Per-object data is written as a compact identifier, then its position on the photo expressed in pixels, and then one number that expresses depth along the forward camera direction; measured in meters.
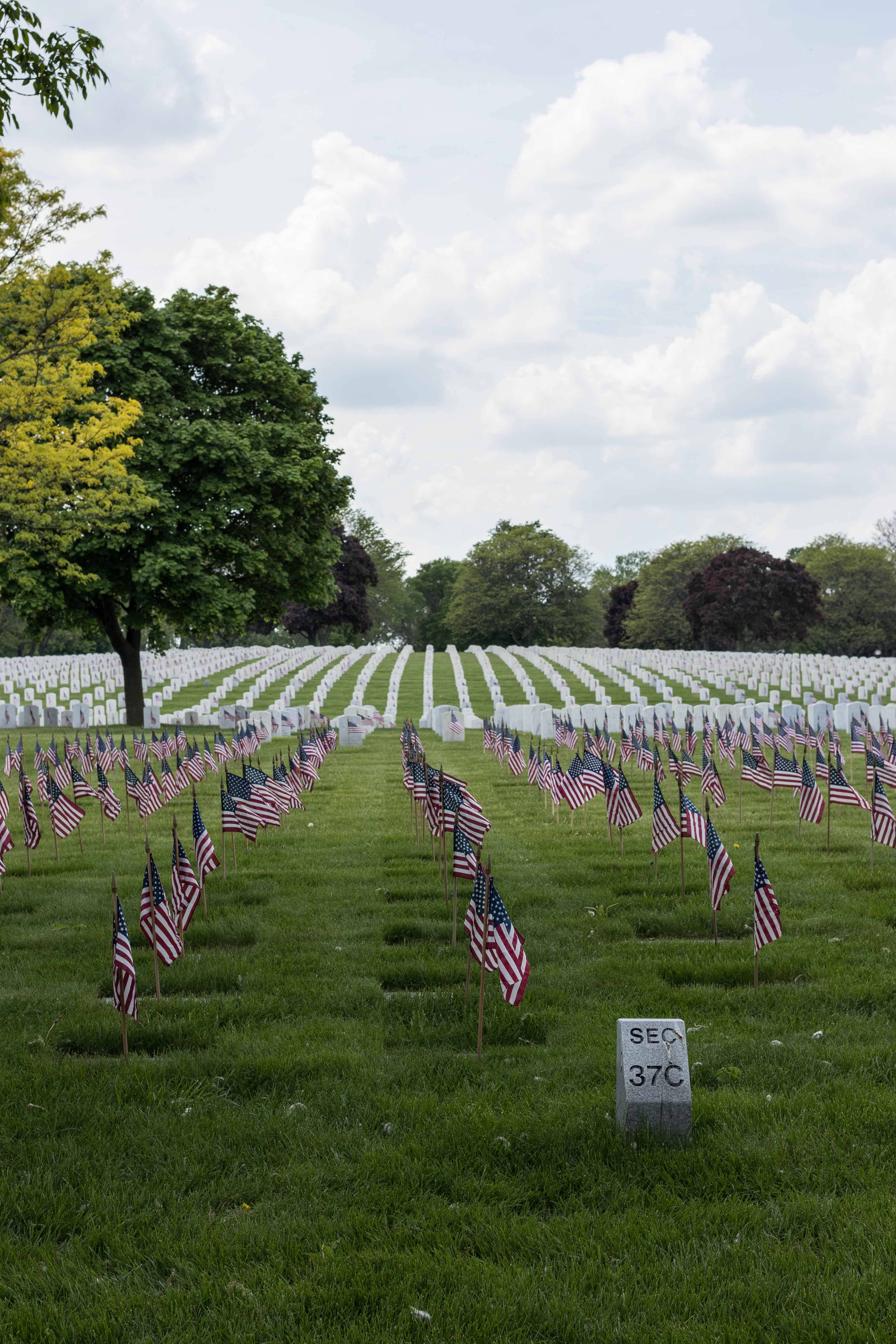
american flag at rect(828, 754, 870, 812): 12.36
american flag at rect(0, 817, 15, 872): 11.31
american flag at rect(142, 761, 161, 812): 15.41
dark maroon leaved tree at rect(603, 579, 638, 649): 101.50
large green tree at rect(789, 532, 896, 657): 79.44
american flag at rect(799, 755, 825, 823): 13.24
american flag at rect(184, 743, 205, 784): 18.77
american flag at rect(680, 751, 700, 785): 17.17
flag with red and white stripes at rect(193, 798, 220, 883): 9.45
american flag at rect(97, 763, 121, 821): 14.73
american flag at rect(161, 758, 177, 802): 16.89
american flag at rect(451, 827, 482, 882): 8.40
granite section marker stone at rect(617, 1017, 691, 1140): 5.36
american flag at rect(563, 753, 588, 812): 14.53
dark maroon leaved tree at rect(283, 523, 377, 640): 83.62
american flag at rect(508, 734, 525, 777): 21.30
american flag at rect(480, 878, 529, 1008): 6.33
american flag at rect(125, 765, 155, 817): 14.88
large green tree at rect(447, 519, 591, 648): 97.88
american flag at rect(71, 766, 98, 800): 14.16
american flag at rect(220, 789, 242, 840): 11.14
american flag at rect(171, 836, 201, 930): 8.36
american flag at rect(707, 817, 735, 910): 8.61
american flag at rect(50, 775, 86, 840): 12.76
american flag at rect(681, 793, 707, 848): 10.69
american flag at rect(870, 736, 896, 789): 15.12
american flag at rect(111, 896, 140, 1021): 6.27
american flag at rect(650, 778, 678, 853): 11.14
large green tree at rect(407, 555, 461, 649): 116.88
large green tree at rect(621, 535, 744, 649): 90.06
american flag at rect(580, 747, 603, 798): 14.41
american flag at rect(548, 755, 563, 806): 14.87
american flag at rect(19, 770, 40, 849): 12.37
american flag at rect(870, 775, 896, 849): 11.20
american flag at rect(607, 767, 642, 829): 12.63
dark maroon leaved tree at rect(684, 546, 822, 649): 74.00
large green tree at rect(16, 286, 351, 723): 27.52
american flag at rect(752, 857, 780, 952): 7.27
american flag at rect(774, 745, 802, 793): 14.95
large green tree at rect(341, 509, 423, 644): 104.88
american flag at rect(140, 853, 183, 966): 7.33
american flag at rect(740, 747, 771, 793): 16.08
